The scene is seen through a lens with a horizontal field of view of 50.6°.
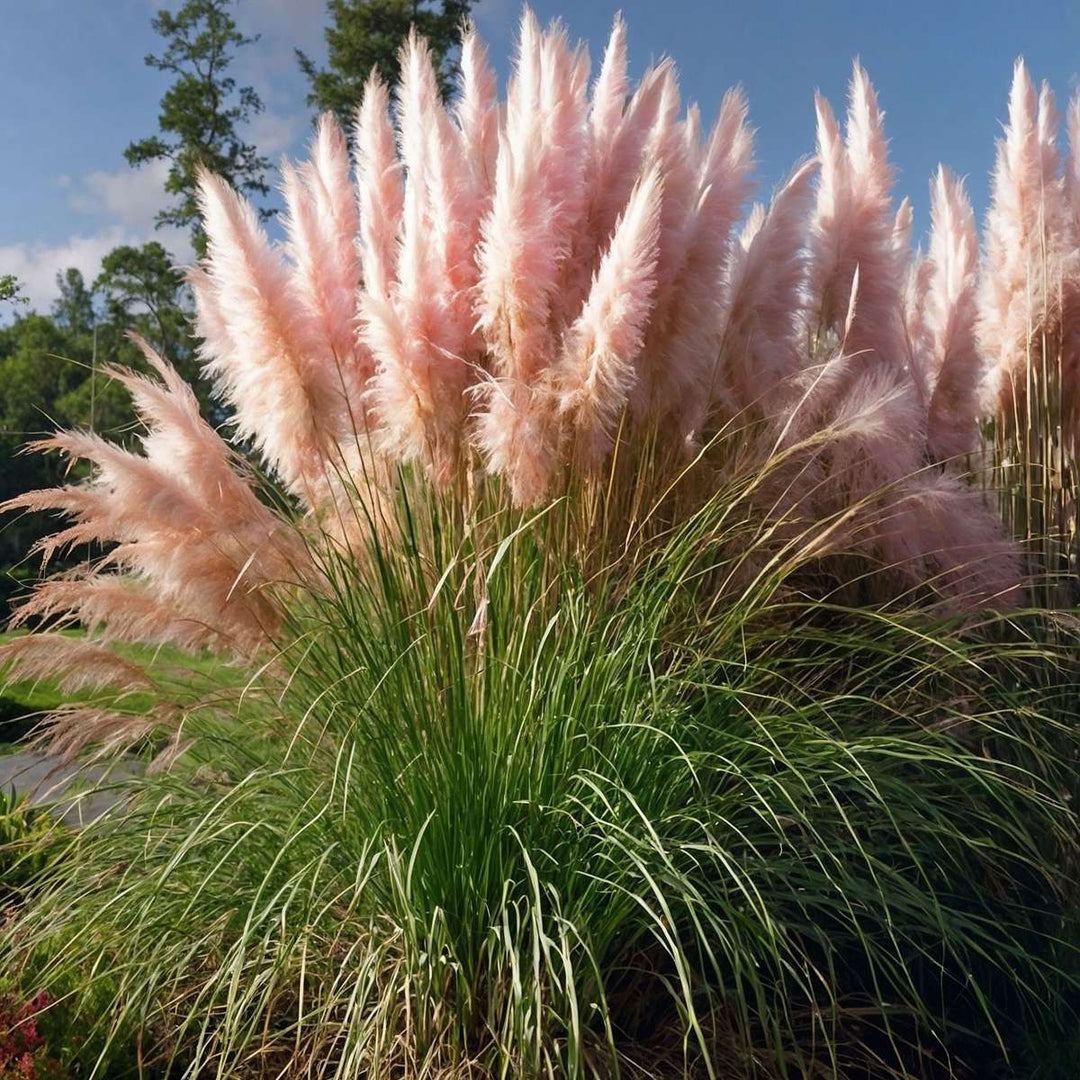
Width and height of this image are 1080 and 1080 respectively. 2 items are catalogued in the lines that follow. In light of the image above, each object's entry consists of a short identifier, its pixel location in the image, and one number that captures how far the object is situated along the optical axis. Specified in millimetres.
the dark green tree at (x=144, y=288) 27625
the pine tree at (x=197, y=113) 24516
